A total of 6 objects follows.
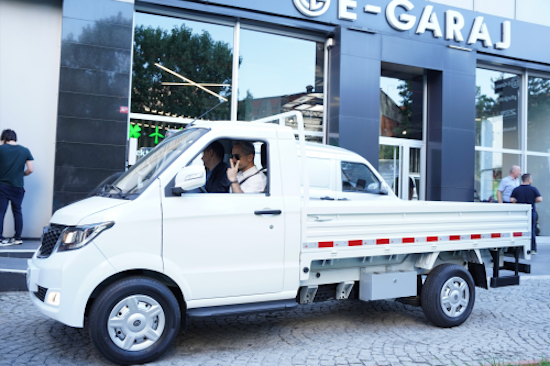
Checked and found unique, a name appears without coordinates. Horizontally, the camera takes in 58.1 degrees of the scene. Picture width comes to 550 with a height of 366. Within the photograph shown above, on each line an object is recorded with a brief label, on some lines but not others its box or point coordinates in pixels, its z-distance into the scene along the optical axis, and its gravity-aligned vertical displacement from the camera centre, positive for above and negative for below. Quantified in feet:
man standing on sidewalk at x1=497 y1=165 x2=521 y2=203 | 36.52 +1.46
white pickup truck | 12.67 -1.50
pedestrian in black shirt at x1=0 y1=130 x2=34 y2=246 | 27.04 +0.82
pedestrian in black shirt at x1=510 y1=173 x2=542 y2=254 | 34.30 +0.93
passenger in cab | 15.25 +0.95
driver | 15.10 +0.83
